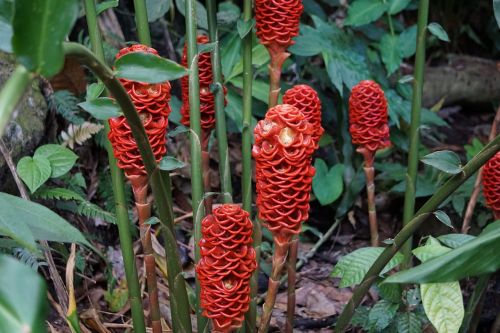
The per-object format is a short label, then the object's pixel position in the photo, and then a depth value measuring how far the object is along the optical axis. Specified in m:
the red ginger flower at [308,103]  1.87
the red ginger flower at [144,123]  1.68
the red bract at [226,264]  1.64
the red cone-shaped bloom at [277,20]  1.87
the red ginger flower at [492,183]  1.97
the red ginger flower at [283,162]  1.63
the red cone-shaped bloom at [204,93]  1.96
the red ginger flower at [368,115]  2.05
